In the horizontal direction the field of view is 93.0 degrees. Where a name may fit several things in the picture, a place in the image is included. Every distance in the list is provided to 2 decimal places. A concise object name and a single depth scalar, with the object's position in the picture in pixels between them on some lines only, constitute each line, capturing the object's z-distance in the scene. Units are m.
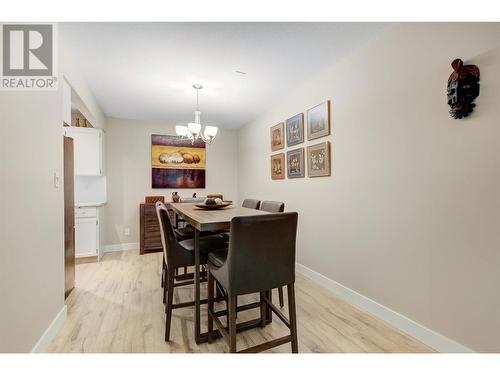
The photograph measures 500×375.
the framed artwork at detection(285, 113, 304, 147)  3.00
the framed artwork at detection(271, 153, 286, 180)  3.42
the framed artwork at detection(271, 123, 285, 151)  3.41
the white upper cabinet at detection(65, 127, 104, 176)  3.58
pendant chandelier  2.73
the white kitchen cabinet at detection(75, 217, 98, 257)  3.44
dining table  1.44
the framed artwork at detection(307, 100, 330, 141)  2.60
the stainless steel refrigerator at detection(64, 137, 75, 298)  2.37
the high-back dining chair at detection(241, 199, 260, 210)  2.72
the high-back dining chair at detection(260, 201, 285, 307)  2.21
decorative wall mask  1.40
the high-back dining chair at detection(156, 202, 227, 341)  1.71
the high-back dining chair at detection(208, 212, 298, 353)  1.32
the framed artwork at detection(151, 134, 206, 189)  4.53
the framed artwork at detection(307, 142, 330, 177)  2.60
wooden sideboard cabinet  4.00
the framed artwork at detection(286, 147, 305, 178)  3.01
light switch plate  1.80
